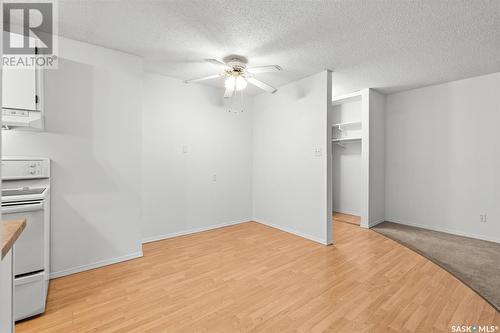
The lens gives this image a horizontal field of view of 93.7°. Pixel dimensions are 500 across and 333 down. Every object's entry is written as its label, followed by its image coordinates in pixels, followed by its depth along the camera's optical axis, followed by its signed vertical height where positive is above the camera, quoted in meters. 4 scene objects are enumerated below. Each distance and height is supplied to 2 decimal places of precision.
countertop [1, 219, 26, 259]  0.87 -0.29
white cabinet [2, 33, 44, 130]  2.07 +0.62
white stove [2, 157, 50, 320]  1.83 -0.71
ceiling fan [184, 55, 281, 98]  2.97 +1.20
